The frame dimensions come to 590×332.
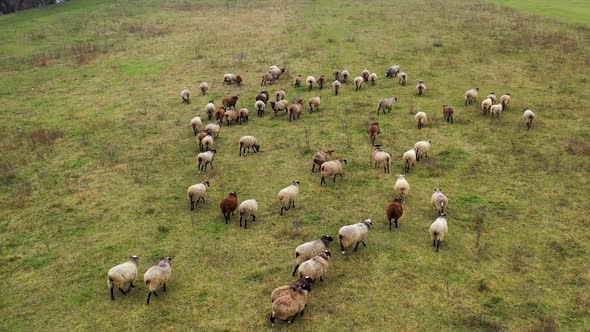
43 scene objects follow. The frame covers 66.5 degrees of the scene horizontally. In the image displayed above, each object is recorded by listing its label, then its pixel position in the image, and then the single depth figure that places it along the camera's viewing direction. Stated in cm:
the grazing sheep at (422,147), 1916
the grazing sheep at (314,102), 2468
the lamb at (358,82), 2764
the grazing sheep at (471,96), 2478
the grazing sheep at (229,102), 2506
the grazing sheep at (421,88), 2656
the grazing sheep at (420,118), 2230
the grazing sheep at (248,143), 2020
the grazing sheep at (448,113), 2275
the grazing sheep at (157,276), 1196
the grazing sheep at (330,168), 1748
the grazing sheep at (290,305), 1091
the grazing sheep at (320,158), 1858
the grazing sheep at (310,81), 2780
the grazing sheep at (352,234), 1356
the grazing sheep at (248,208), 1516
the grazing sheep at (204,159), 1884
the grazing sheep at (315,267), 1216
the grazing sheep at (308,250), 1303
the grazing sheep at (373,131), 2084
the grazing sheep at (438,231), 1372
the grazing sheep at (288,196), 1581
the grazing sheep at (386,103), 2423
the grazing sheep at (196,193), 1619
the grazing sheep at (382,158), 1830
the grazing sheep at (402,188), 1630
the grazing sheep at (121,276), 1201
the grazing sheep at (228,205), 1534
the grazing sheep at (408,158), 1828
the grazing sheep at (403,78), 2834
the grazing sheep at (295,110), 2366
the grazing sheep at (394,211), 1464
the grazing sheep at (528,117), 2188
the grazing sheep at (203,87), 2780
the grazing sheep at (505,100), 2369
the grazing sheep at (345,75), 2875
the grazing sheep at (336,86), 2719
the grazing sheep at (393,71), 2984
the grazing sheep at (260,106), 2447
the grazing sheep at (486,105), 2309
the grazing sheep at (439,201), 1538
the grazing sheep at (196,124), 2253
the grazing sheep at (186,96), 2633
